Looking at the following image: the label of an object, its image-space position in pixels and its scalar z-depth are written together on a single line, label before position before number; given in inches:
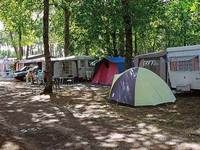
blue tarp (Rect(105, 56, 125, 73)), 556.2
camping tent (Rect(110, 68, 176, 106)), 301.7
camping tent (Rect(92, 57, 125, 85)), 557.4
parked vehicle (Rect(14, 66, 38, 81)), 756.9
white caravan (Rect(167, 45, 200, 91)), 349.9
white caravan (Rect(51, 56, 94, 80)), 647.4
